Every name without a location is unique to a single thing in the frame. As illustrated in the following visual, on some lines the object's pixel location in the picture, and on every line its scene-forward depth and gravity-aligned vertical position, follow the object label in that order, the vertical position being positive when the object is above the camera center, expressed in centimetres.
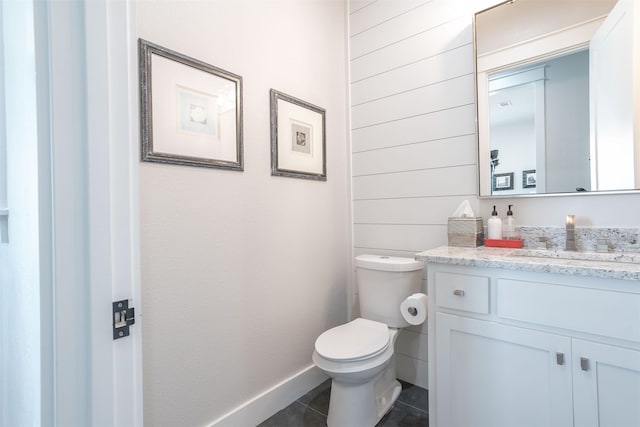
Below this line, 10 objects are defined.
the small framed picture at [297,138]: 176 +45
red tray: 155 -17
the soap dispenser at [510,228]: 158 -10
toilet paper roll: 154 -49
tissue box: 160 -12
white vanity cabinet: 102 -52
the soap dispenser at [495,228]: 160 -10
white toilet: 146 -66
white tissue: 166 -1
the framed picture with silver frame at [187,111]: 124 +45
